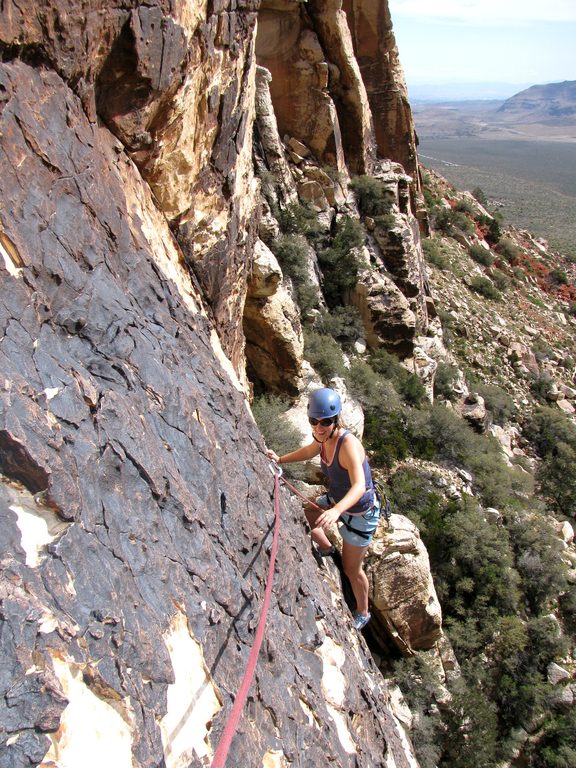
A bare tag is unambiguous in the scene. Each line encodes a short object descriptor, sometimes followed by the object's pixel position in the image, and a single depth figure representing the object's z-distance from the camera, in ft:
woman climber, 14.62
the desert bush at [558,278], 108.68
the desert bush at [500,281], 86.38
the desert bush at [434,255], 78.64
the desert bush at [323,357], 41.65
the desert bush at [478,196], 141.40
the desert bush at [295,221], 47.91
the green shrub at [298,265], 44.88
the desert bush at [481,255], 90.63
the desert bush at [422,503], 34.63
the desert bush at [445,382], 55.21
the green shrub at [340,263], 50.72
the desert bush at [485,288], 80.48
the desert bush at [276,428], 31.67
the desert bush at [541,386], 65.77
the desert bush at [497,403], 58.54
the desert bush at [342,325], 46.91
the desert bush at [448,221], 93.20
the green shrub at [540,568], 35.06
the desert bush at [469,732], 26.84
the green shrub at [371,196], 58.03
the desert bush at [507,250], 104.94
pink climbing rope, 7.84
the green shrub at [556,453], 49.42
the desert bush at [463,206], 105.19
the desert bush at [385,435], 39.29
